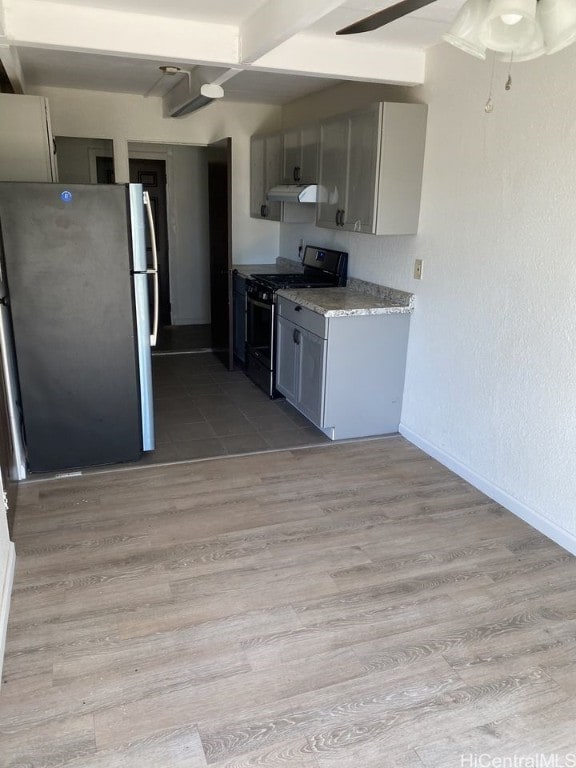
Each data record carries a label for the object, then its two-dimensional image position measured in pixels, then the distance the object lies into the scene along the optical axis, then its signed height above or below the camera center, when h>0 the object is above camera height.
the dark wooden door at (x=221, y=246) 5.12 -0.46
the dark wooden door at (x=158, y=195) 6.65 -0.02
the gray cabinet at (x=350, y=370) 3.80 -1.09
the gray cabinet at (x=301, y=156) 4.47 +0.31
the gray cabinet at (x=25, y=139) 3.59 +0.30
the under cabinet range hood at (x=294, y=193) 4.42 +0.03
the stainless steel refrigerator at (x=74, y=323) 3.09 -0.70
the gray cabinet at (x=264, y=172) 5.28 +0.21
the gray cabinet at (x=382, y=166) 3.54 +0.20
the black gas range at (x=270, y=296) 4.66 -0.78
